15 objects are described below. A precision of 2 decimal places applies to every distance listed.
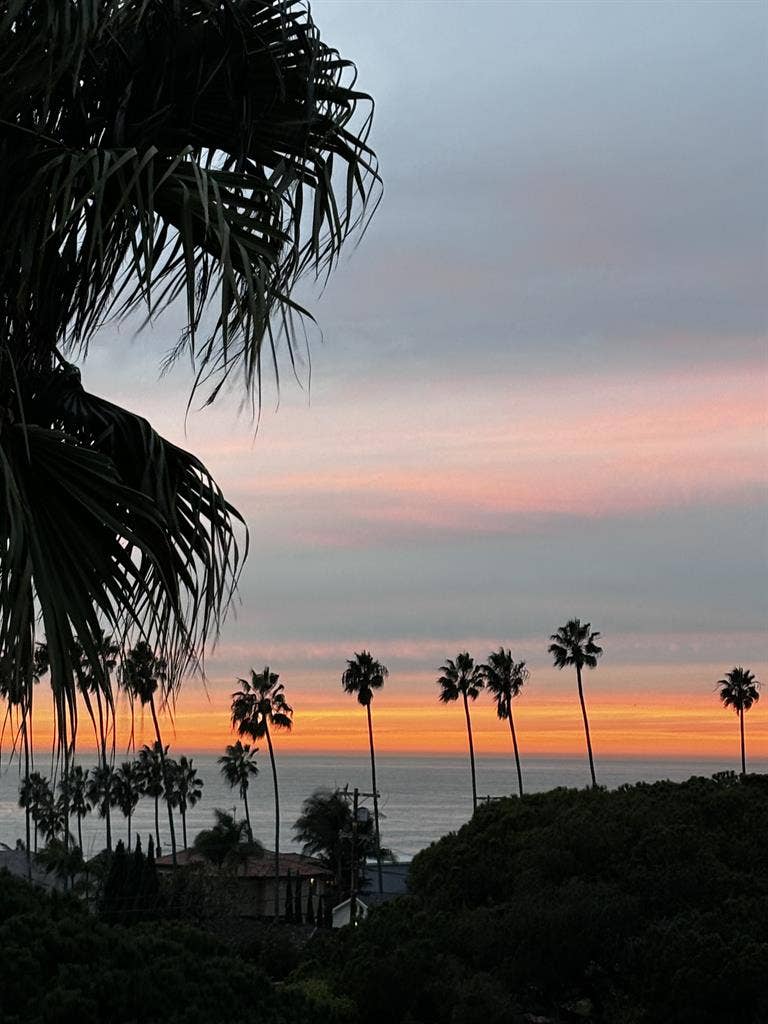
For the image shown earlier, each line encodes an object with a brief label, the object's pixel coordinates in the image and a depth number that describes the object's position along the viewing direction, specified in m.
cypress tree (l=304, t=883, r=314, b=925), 64.31
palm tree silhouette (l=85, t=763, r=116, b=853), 95.86
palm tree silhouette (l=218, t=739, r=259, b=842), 93.25
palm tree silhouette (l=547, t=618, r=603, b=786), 75.00
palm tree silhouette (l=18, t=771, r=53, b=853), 97.89
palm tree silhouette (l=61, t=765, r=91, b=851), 83.70
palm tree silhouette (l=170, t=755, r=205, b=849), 98.94
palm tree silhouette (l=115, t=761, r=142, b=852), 98.06
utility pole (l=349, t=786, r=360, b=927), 65.46
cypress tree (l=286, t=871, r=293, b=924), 60.85
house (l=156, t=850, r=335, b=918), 73.56
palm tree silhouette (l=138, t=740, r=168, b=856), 96.56
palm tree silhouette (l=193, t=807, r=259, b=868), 73.56
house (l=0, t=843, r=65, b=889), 74.31
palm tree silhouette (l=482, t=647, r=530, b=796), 82.00
